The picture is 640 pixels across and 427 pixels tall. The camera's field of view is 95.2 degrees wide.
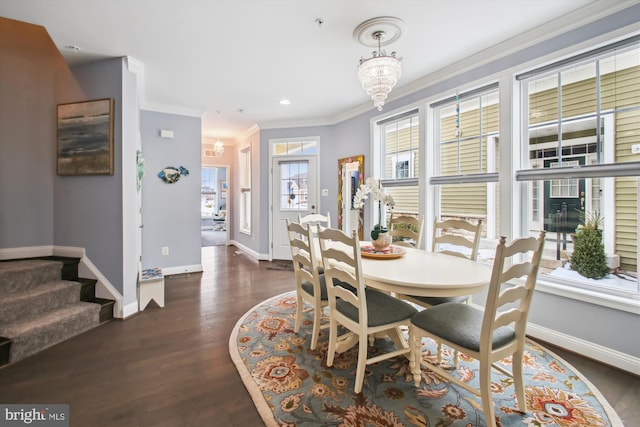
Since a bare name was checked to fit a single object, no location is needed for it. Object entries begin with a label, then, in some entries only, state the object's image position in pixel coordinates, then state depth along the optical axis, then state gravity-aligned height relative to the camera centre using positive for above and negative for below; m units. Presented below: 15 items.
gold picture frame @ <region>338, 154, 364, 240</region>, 4.59 +0.41
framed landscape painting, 3.00 +0.74
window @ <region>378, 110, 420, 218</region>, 3.84 +0.67
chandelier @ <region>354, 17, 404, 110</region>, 2.32 +1.14
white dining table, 1.62 -0.42
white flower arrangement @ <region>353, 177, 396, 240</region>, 2.31 +0.09
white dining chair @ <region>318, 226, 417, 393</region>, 1.77 -0.67
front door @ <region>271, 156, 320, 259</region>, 5.62 +0.22
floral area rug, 1.60 -1.15
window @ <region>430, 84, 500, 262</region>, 3.04 +0.54
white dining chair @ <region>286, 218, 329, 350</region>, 2.24 -0.62
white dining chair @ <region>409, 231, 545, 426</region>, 1.42 -0.66
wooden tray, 2.21 -0.36
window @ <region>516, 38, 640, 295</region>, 2.19 +0.43
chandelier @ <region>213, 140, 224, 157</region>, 6.14 +1.28
